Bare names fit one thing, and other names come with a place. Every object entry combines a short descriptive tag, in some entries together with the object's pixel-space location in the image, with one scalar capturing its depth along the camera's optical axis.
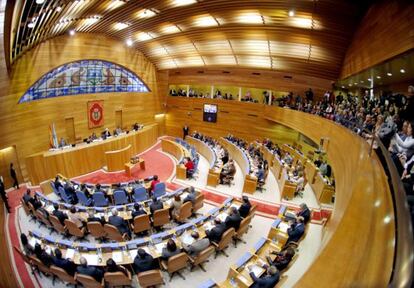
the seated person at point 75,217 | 7.71
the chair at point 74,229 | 7.54
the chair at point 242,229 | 7.45
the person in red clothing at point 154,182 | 10.38
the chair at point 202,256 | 6.28
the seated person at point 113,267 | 5.50
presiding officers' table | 12.19
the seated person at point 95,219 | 7.52
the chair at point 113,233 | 7.21
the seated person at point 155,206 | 8.08
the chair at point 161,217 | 8.00
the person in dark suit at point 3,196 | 9.66
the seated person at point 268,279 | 4.89
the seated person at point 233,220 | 7.16
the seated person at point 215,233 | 6.79
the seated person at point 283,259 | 5.50
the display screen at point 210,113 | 20.81
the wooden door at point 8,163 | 12.16
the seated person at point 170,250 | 6.07
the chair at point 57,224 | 7.74
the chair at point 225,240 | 6.74
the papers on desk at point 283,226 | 7.14
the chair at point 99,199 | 9.28
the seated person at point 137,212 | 7.81
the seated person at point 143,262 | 5.68
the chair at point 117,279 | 5.51
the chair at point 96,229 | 7.37
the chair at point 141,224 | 7.67
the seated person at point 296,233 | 6.50
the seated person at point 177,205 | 8.40
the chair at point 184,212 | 8.38
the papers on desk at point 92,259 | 5.98
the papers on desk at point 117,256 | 6.05
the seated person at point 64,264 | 5.71
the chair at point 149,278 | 5.55
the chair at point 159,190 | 10.17
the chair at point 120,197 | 9.51
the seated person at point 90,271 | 5.59
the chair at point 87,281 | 5.48
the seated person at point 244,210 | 7.79
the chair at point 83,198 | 9.37
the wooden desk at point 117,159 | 14.21
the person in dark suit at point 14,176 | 11.73
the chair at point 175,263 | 5.95
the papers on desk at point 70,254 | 6.13
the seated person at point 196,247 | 6.29
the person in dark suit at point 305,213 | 7.36
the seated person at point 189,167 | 12.98
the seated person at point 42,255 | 5.92
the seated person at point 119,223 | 7.41
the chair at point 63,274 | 5.64
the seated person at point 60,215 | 7.68
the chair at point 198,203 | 9.09
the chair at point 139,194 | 9.80
